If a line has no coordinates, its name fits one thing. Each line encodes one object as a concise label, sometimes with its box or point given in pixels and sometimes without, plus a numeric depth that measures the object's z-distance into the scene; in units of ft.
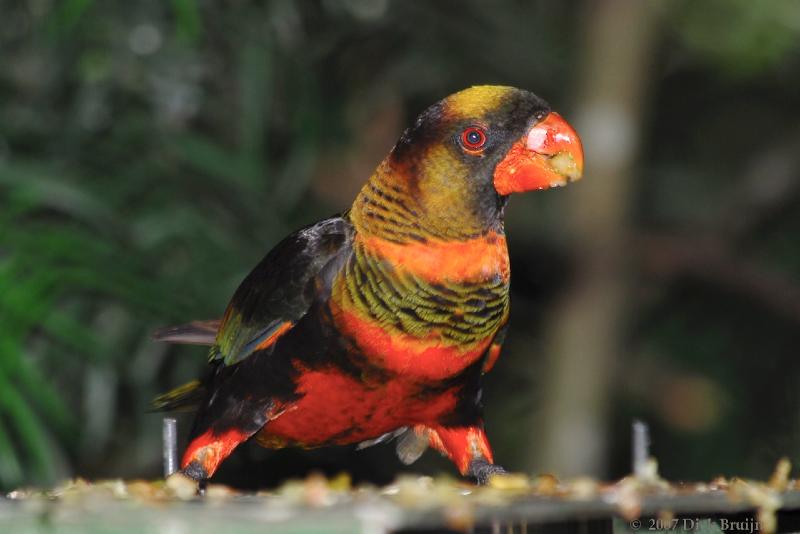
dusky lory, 6.64
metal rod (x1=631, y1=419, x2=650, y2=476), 6.69
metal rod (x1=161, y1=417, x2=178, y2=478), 6.71
